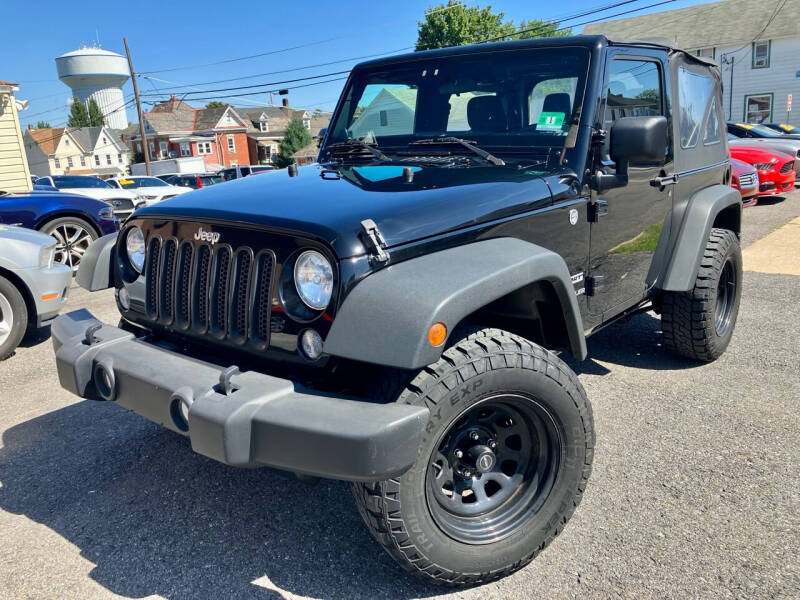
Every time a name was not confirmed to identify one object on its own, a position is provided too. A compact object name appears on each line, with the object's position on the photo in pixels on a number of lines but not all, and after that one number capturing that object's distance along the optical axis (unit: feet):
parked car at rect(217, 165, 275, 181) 78.64
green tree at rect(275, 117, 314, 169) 183.42
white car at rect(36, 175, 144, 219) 33.81
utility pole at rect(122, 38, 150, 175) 110.09
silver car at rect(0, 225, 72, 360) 16.57
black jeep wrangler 6.74
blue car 24.07
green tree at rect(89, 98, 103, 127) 256.87
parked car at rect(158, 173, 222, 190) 73.62
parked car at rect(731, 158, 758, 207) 36.01
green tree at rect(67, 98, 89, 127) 255.70
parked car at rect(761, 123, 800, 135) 67.76
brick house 203.72
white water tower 298.97
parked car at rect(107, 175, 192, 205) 43.09
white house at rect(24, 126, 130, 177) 216.95
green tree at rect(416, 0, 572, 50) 145.59
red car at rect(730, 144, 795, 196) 40.60
